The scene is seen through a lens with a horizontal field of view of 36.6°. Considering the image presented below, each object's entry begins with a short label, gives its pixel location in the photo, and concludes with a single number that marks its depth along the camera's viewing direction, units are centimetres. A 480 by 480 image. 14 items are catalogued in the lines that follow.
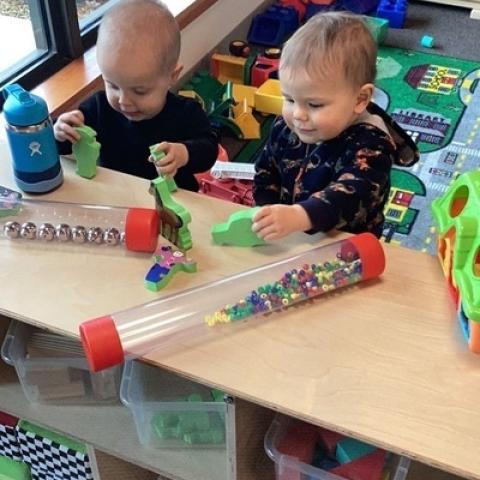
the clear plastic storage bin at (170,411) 106
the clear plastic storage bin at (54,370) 111
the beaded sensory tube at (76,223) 100
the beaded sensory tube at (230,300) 86
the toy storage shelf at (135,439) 102
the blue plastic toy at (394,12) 270
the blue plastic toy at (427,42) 259
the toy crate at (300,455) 97
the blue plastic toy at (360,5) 276
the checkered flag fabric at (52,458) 118
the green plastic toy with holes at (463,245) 87
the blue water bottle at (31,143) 103
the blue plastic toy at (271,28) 259
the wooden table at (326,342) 80
